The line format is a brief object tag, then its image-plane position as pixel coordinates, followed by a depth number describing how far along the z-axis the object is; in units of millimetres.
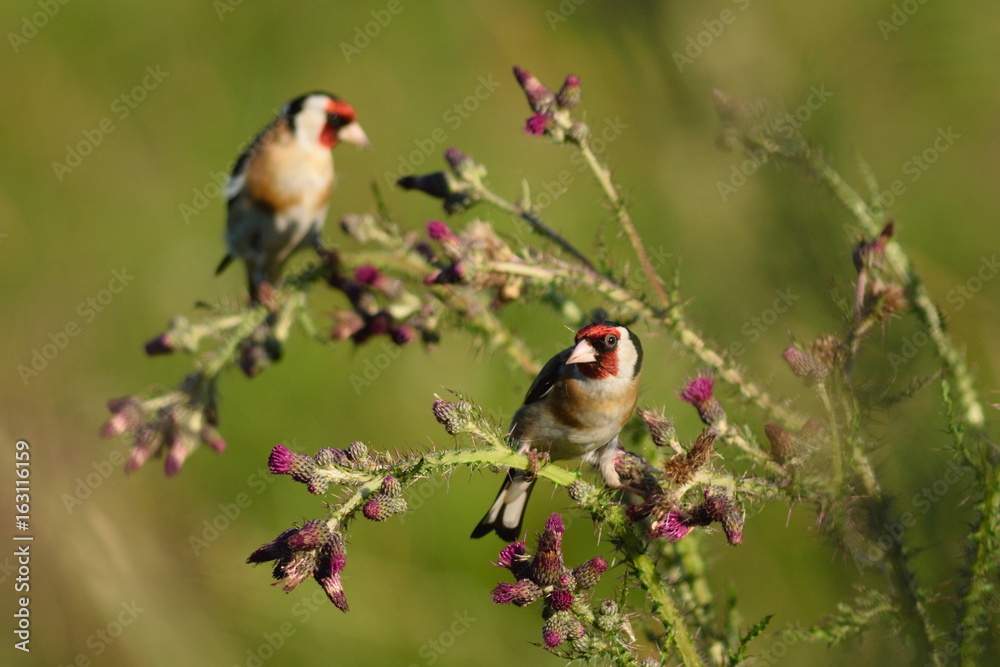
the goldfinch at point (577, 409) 4734
